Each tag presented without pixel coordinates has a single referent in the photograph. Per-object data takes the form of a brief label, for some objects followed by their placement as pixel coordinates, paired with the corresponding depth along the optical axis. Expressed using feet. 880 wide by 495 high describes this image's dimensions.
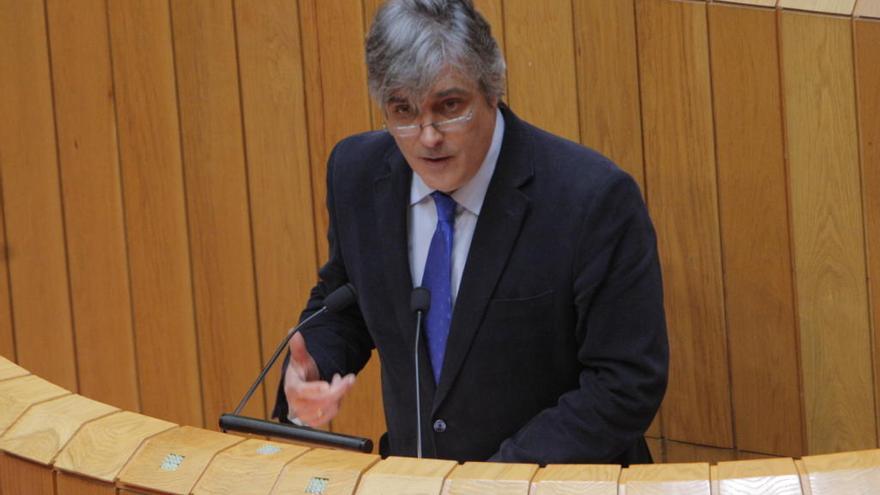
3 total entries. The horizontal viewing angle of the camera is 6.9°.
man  28.61
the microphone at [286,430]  27.83
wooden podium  26.84
